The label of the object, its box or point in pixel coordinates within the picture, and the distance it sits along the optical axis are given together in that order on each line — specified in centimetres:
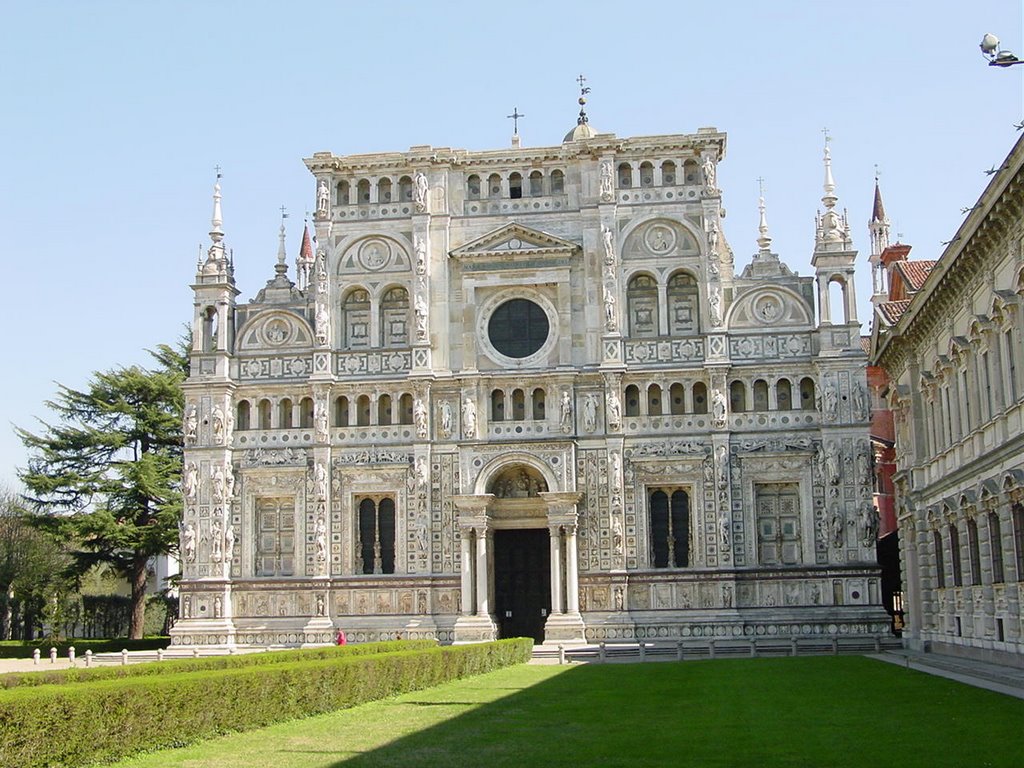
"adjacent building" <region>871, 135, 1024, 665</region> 3162
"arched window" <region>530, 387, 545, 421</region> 5556
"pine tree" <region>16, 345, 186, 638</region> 6719
